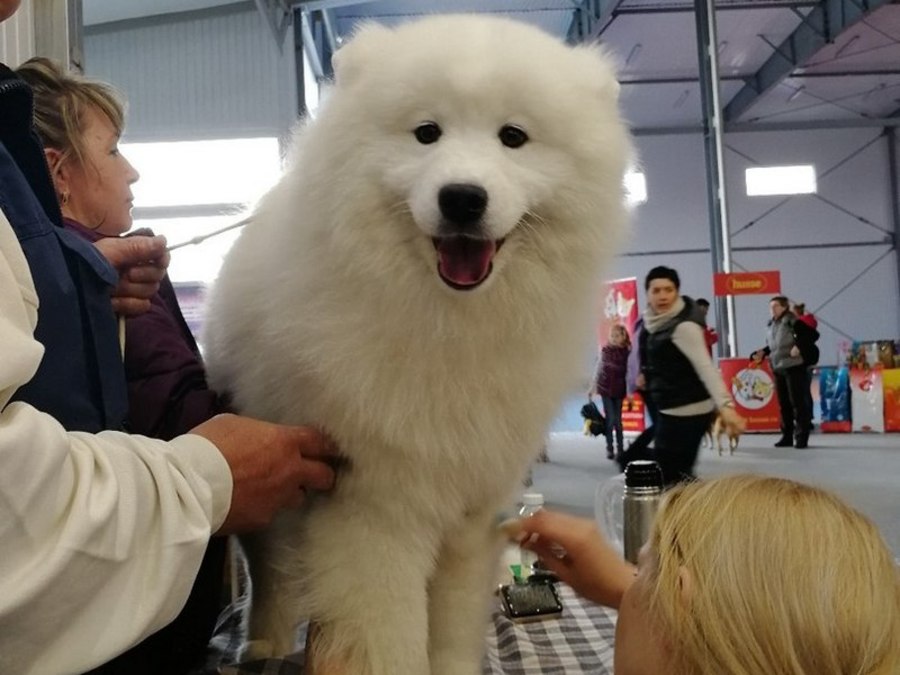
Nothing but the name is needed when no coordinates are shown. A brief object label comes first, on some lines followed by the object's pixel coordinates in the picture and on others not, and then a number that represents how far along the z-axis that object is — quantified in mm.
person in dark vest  3980
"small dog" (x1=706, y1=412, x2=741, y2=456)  3961
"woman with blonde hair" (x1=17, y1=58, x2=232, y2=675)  1391
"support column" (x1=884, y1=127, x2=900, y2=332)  13062
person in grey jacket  7801
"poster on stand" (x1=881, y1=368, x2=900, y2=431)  8836
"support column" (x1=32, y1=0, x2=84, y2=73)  2221
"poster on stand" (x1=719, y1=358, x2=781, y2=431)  8711
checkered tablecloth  1543
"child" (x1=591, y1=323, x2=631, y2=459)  6668
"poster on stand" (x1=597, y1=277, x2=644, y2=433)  7137
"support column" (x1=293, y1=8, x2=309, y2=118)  6804
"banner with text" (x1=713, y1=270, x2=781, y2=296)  8094
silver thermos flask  1921
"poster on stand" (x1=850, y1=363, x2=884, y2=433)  8945
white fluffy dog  1218
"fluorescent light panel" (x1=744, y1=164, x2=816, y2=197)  13250
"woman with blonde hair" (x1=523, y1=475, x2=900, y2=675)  764
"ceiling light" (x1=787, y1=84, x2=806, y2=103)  11970
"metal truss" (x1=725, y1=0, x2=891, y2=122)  9047
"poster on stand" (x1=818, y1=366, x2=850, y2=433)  9266
